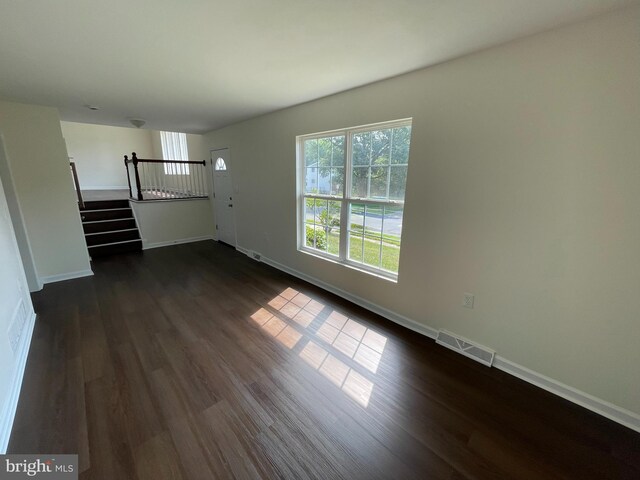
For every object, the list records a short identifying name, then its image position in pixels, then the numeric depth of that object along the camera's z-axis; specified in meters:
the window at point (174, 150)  6.48
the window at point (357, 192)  2.43
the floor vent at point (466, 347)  1.98
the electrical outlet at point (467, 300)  2.03
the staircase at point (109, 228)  4.59
